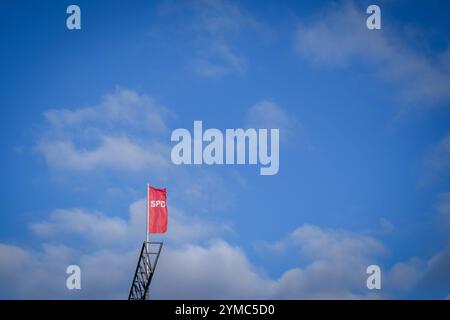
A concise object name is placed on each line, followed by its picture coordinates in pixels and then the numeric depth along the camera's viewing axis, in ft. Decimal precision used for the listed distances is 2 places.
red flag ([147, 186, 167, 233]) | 144.46
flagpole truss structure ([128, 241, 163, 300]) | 143.23
